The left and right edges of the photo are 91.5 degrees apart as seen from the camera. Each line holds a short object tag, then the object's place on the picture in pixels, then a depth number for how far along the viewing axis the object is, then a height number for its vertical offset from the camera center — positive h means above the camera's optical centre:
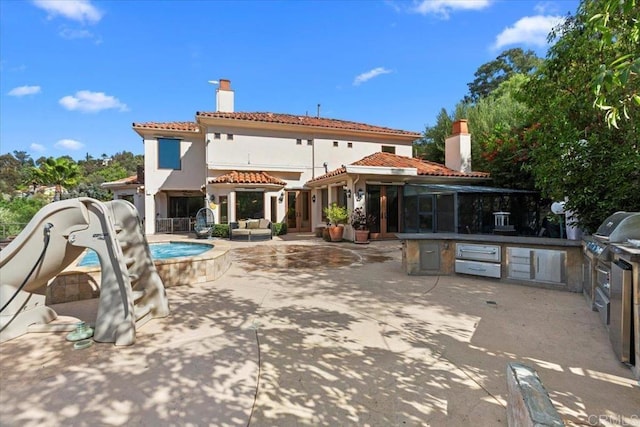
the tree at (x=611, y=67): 1.79 +0.86
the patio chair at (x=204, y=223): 16.06 -0.56
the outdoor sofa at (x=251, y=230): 16.50 -0.95
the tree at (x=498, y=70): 39.97 +18.67
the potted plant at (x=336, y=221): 14.72 -0.46
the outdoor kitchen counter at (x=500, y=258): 6.43 -1.11
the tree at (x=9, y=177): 52.37 +6.79
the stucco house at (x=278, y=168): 15.95 +2.61
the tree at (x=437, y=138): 23.52 +5.79
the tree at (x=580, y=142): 6.07 +1.39
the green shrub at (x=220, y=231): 17.33 -1.04
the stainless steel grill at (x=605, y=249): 3.99 -0.55
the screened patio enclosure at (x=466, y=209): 13.89 +0.06
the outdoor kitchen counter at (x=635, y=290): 3.06 -0.82
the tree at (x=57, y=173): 27.52 +3.70
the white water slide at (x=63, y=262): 4.01 -0.63
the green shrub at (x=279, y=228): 18.41 -0.97
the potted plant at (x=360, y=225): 14.45 -0.65
